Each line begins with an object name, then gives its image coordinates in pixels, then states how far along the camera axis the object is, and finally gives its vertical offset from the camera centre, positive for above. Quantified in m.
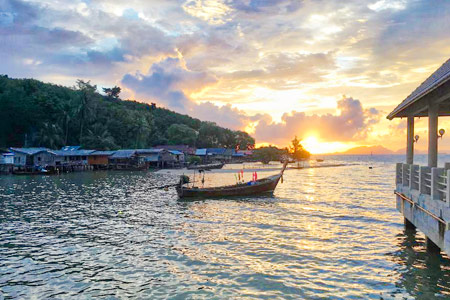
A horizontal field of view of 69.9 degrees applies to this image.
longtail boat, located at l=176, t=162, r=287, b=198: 29.70 -3.22
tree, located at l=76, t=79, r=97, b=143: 80.43 +12.03
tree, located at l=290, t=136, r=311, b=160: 113.75 +2.84
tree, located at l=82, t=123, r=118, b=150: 79.12 +3.58
